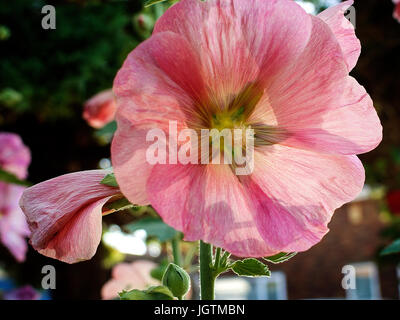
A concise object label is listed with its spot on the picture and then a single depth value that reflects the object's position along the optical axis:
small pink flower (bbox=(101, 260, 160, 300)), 1.03
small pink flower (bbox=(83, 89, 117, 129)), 1.15
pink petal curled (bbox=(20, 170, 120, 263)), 0.33
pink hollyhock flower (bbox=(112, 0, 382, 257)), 0.30
